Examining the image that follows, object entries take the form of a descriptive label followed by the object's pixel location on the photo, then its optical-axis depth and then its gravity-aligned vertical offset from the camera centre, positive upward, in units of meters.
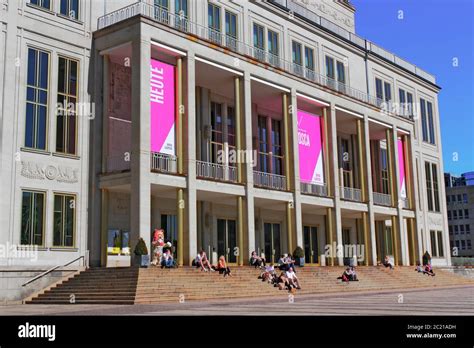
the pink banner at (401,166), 45.91 +6.22
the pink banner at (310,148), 37.03 +6.35
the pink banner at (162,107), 28.03 +6.89
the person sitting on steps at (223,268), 27.09 -0.85
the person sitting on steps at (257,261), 30.41 -0.63
